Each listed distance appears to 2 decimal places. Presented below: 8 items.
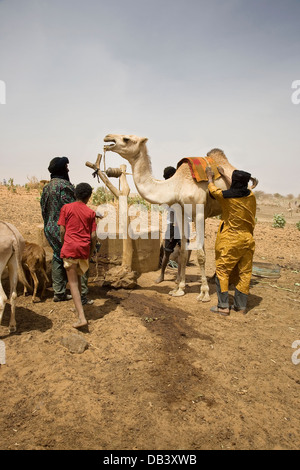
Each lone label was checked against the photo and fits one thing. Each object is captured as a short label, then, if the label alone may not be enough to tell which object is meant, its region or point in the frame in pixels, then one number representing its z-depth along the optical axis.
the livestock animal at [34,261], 5.15
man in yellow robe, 4.91
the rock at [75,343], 3.70
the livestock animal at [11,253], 4.01
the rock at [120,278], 6.09
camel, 5.60
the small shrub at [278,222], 15.09
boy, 4.15
